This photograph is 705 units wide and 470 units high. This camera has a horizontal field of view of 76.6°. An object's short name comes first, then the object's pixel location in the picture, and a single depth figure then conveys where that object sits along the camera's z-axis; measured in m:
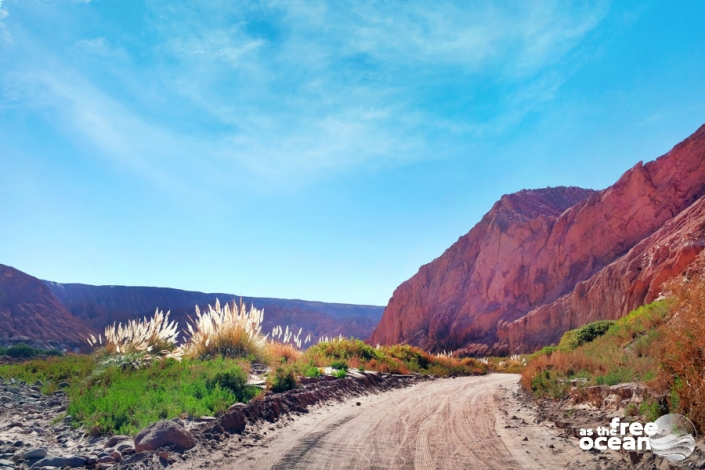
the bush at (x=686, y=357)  5.07
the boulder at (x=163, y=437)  6.13
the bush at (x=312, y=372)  12.49
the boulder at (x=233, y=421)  7.39
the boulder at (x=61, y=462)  5.57
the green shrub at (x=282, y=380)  10.46
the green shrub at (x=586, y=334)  17.58
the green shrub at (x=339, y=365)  15.04
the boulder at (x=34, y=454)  5.86
